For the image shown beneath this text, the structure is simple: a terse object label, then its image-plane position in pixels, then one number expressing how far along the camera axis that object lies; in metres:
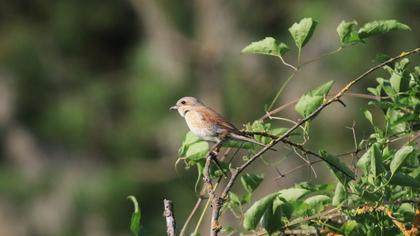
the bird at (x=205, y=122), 6.73
